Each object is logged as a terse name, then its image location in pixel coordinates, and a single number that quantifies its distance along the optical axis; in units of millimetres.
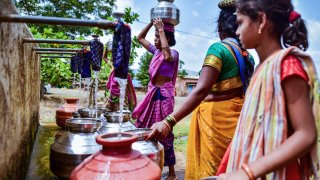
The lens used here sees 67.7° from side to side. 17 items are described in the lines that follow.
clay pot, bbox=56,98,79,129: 4119
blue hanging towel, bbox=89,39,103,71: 2259
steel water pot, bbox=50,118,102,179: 1818
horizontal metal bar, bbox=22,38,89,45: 1959
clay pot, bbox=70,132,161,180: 1175
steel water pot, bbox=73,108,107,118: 2857
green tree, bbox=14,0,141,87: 6492
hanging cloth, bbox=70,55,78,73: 3473
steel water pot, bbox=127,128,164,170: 1637
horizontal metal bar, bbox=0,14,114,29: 1404
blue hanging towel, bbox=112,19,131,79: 1517
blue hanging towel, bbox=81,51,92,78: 2998
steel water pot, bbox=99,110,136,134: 2197
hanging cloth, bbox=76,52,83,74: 3151
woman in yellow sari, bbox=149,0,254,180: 1696
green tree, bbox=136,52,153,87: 29341
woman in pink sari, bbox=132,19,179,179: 2898
